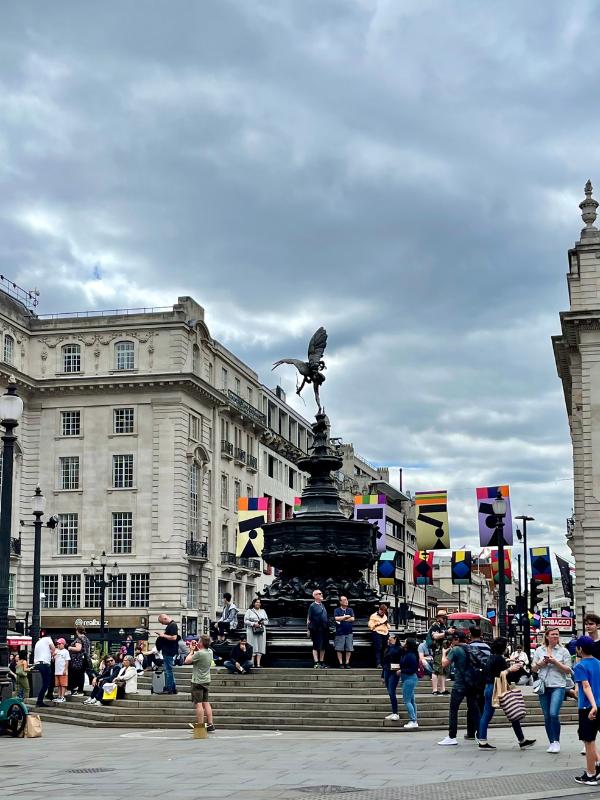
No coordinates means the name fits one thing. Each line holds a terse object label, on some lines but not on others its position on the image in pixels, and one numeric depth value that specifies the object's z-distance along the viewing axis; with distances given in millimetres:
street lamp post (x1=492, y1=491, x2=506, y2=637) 32562
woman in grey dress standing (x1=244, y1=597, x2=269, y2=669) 24781
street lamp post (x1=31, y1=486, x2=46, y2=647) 31359
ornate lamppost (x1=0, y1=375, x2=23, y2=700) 19359
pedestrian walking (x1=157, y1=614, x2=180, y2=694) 23031
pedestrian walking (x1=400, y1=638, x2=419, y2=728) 19141
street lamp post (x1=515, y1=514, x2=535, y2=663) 42150
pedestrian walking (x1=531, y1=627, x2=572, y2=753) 15234
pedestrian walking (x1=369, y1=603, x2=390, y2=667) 24359
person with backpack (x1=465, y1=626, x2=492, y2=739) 16875
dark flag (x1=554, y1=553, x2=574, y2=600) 64113
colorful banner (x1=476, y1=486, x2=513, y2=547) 40969
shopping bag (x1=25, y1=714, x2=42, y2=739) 19344
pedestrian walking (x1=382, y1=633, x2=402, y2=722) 20000
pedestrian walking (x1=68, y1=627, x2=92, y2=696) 26500
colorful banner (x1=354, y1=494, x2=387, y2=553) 51969
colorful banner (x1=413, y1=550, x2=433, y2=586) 57875
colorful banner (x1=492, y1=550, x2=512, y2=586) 68950
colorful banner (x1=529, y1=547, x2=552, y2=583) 51625
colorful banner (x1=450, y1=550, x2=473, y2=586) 55625
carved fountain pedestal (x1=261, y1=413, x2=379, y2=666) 27016
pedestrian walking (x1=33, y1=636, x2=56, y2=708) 25112
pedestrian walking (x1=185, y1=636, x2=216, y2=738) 18734
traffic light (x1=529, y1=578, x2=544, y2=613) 46000
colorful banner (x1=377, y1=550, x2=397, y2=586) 56281
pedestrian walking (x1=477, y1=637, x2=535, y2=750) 16578
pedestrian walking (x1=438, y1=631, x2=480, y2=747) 16922
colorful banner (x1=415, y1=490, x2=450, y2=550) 45781
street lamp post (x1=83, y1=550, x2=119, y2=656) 59025
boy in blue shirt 12820
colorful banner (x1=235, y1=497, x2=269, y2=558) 48828
